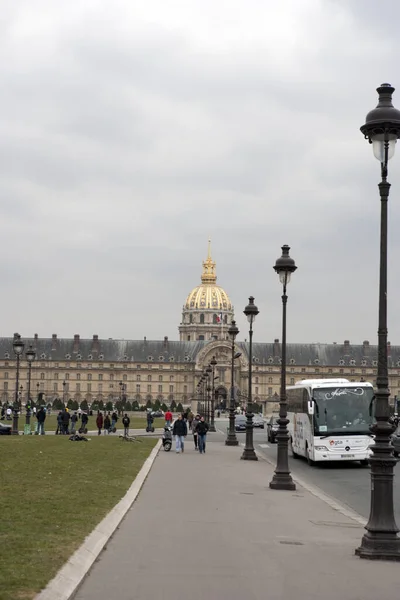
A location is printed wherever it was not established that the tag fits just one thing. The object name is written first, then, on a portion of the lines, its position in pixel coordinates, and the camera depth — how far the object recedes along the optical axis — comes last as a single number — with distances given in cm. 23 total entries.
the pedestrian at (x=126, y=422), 4654
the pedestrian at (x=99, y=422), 5262
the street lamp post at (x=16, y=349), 4662
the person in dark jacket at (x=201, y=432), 3659
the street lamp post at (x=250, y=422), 3353
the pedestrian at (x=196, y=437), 3870
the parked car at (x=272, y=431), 4941
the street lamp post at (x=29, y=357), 5397
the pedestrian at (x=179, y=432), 3703
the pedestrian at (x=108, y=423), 5519
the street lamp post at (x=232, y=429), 4478
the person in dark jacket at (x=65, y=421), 4934
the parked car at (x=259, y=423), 8262
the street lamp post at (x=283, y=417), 2181
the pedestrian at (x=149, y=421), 5986
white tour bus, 3061
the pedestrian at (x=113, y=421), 5562
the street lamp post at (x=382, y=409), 1162
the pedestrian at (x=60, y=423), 4986
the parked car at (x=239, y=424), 7188
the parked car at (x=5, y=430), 4984
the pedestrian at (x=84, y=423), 4815
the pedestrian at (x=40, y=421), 4734
